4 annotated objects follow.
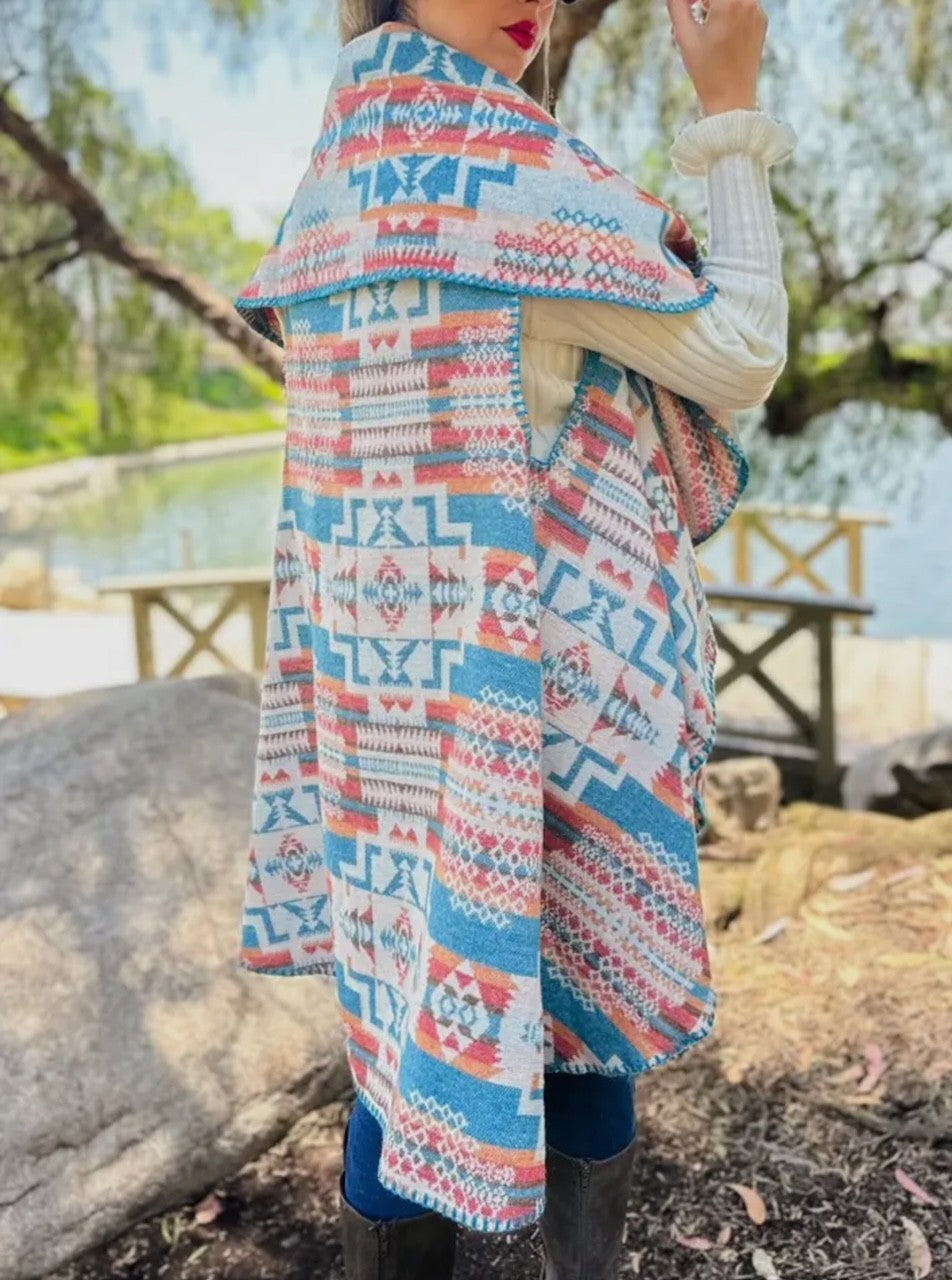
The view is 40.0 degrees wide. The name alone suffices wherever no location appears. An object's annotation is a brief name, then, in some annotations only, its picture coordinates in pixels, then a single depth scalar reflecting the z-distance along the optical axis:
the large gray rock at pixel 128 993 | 1.39
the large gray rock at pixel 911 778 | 2.88
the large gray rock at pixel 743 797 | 2.83
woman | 0.75
